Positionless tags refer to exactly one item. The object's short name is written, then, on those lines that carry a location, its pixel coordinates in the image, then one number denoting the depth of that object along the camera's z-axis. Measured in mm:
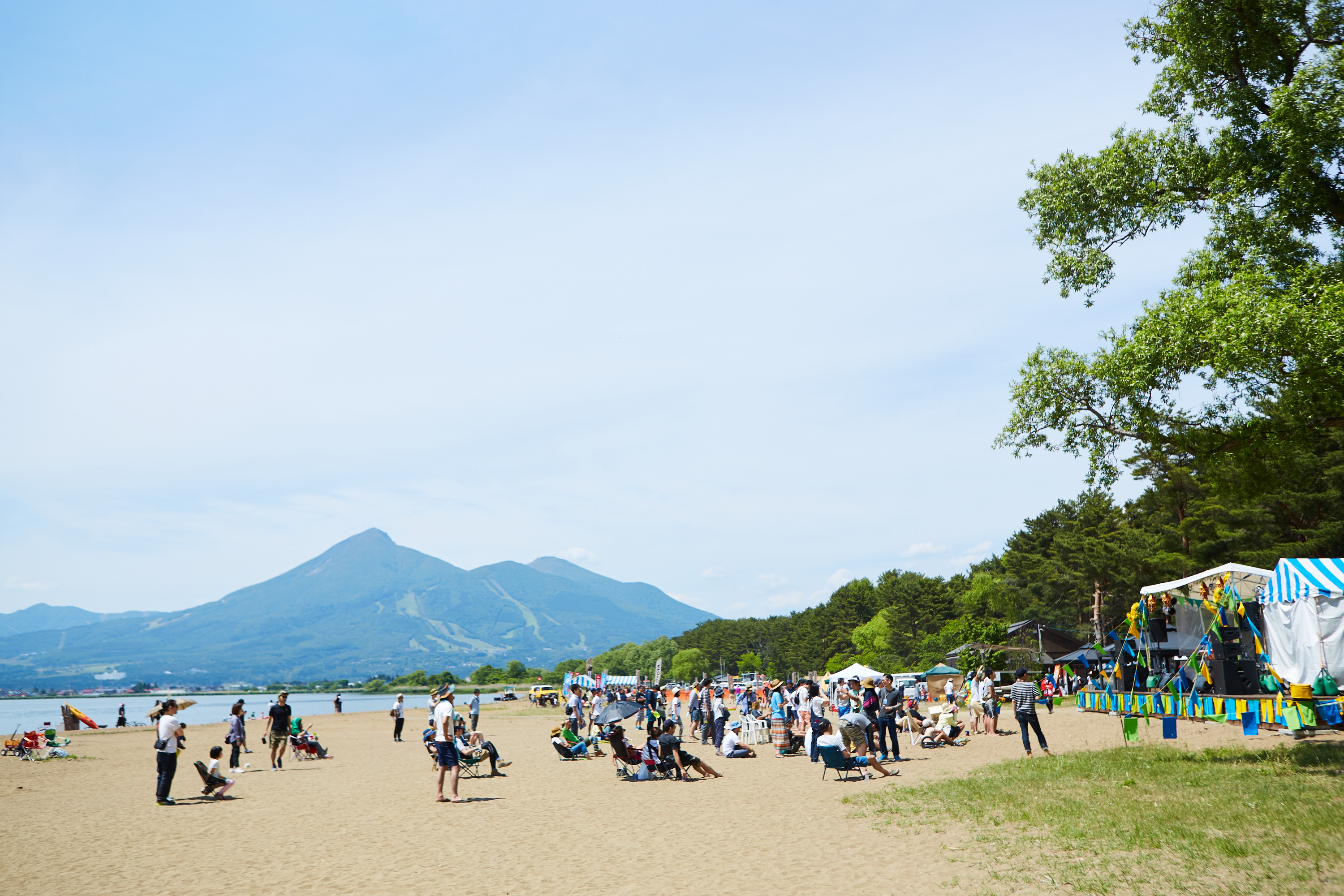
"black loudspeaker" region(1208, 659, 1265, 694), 14523
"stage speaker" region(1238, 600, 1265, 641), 14461
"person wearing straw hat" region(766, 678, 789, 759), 19625
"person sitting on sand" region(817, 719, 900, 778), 14125
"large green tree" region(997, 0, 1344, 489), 10820
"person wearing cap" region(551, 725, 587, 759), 19797
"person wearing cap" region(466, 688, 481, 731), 25375
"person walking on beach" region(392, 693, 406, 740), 26781
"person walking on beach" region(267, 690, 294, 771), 18328
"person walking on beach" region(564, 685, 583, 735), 25641
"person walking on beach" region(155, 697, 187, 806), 12859
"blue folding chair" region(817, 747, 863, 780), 14023
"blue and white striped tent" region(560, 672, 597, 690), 43969
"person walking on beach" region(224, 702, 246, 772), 17797
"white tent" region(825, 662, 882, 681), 32062
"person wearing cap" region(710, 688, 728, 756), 20938
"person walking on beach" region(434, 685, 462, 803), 12703
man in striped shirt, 15188
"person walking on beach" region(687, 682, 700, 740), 23656
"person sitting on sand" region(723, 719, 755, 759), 18781
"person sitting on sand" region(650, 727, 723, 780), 15383
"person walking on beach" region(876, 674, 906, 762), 16562
